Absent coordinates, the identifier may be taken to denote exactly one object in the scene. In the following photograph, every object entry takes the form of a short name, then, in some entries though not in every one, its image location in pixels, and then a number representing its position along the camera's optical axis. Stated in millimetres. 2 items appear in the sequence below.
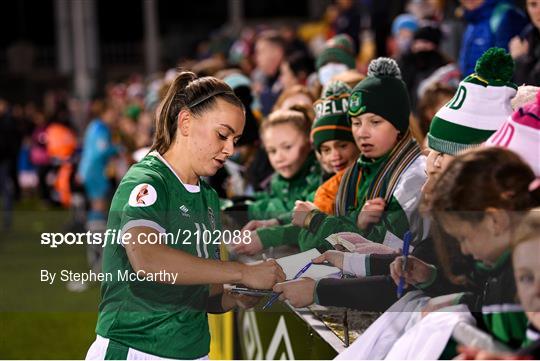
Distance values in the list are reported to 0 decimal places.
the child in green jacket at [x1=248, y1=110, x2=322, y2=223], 9859
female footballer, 5781
